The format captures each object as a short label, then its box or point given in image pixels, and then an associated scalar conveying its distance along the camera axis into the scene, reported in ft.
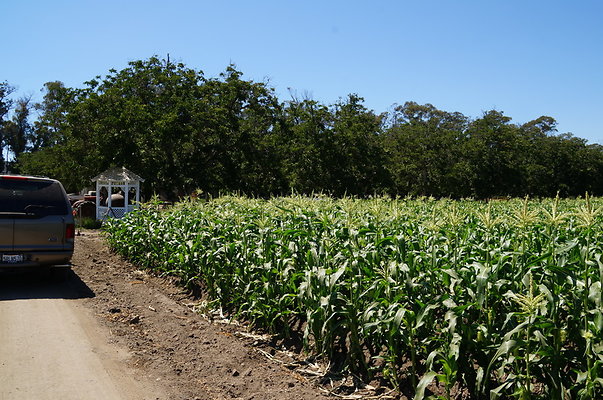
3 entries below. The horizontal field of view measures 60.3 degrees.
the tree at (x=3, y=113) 205.26
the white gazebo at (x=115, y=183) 73.45
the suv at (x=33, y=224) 28.02
